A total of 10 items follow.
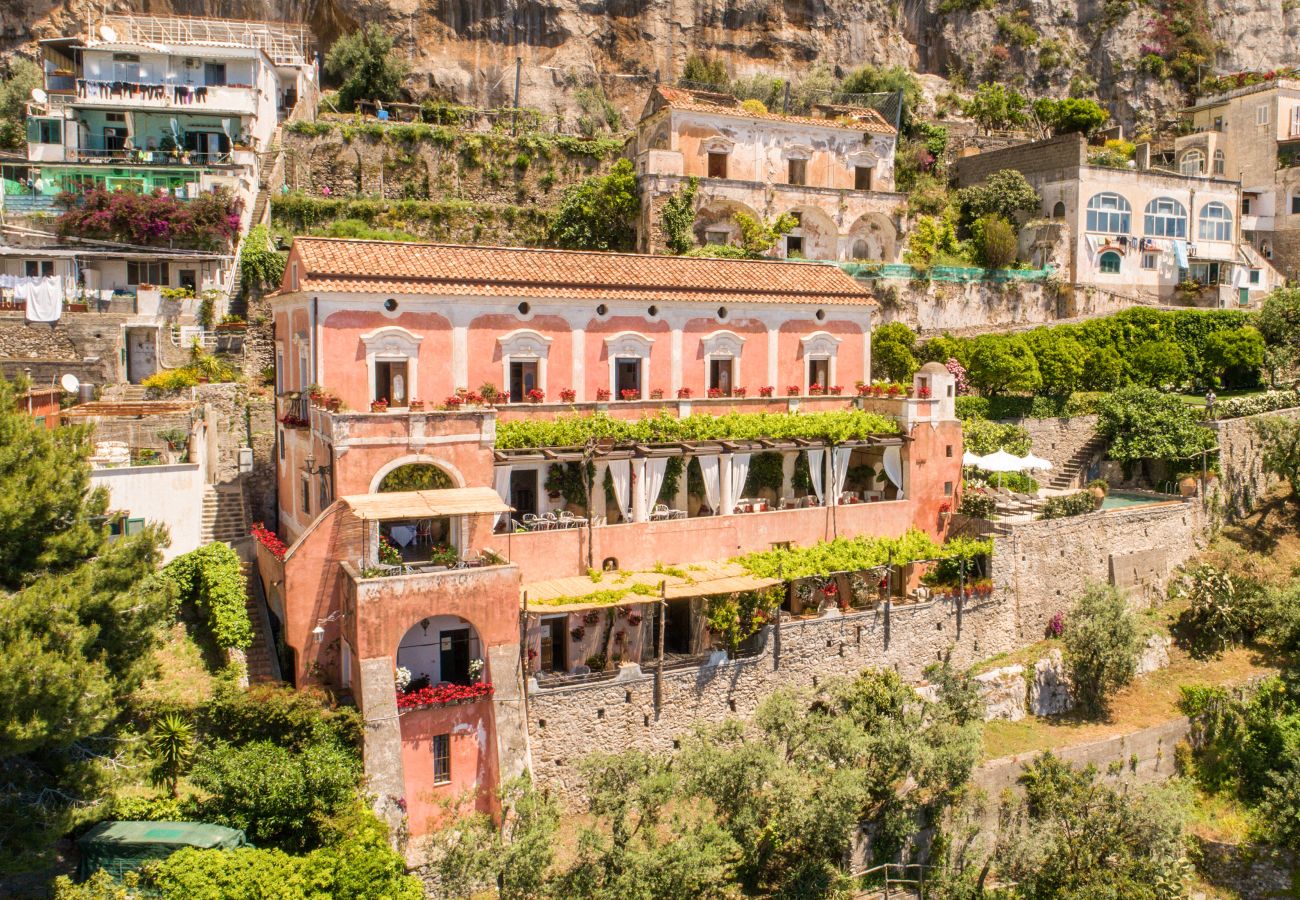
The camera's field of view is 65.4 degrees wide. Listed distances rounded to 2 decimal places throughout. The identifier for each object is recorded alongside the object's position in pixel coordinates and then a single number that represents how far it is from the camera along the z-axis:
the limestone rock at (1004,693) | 27.91
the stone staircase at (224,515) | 28.22
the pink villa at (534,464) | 22.03
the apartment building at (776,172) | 43.81
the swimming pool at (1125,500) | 34.78
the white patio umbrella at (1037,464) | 33.53
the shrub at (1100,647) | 28.44
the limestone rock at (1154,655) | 30.86
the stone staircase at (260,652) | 24.02
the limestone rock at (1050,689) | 28.91
